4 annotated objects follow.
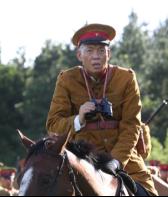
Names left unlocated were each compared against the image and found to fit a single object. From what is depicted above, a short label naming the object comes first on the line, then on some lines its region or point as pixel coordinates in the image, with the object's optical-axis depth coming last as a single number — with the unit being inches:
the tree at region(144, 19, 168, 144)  2706.7
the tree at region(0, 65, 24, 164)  2827.3
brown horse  265.9
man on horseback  329.7
